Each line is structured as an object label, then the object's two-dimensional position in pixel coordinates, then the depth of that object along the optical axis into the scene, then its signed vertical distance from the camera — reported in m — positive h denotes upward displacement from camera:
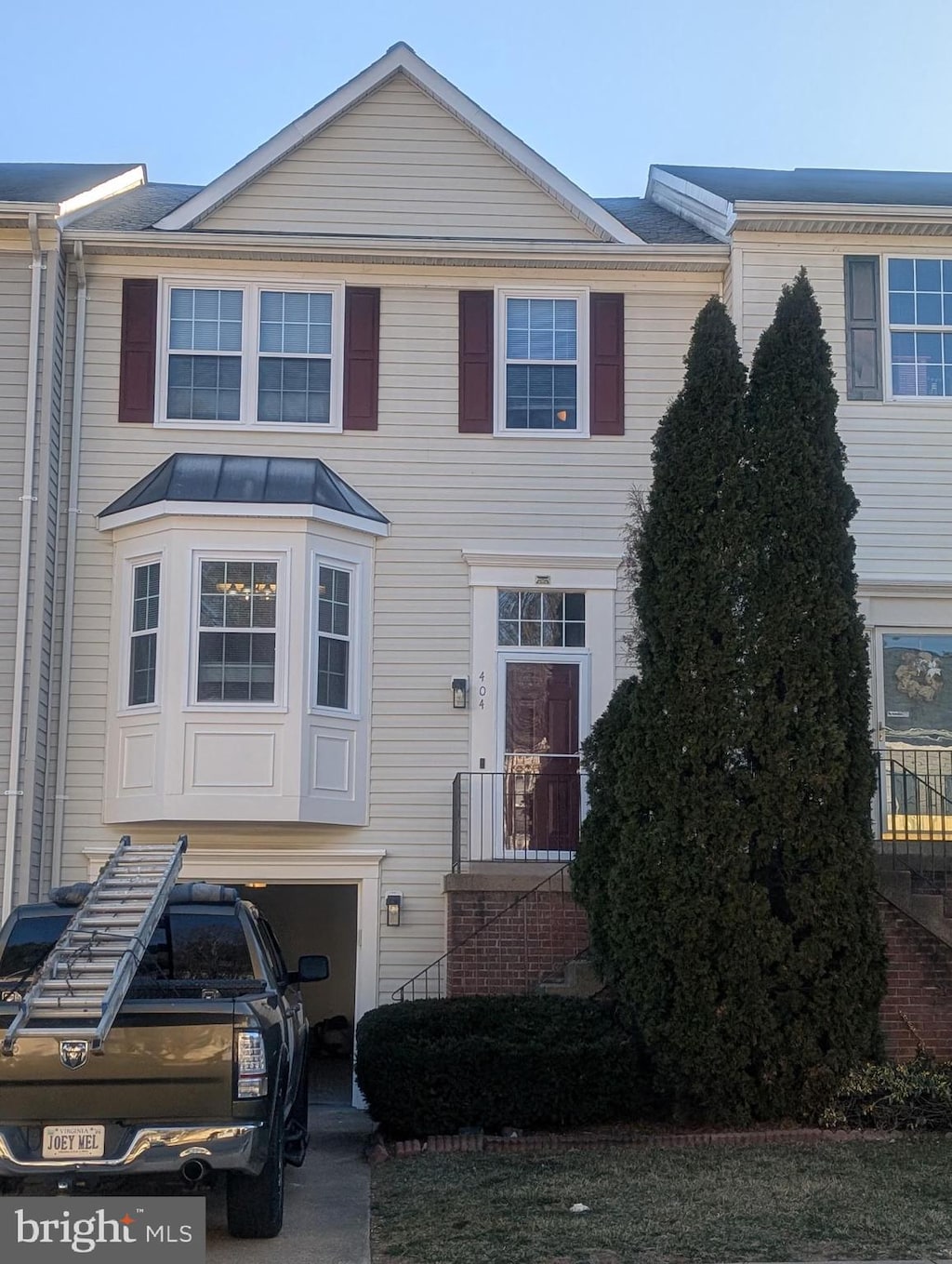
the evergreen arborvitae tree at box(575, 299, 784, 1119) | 9.91 -0.37
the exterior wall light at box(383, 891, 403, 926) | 13.33 -1.42
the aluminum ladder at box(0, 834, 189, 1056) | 6.45 -0.99
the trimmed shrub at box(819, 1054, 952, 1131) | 9.84 -2.32
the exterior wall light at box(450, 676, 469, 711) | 13.63 +0.56
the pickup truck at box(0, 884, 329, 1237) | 6.56 -1.58
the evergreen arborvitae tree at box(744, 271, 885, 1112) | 9.92 +0.26
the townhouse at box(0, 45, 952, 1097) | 13.19 +2.44
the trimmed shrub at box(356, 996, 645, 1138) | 10.29 -2.30
